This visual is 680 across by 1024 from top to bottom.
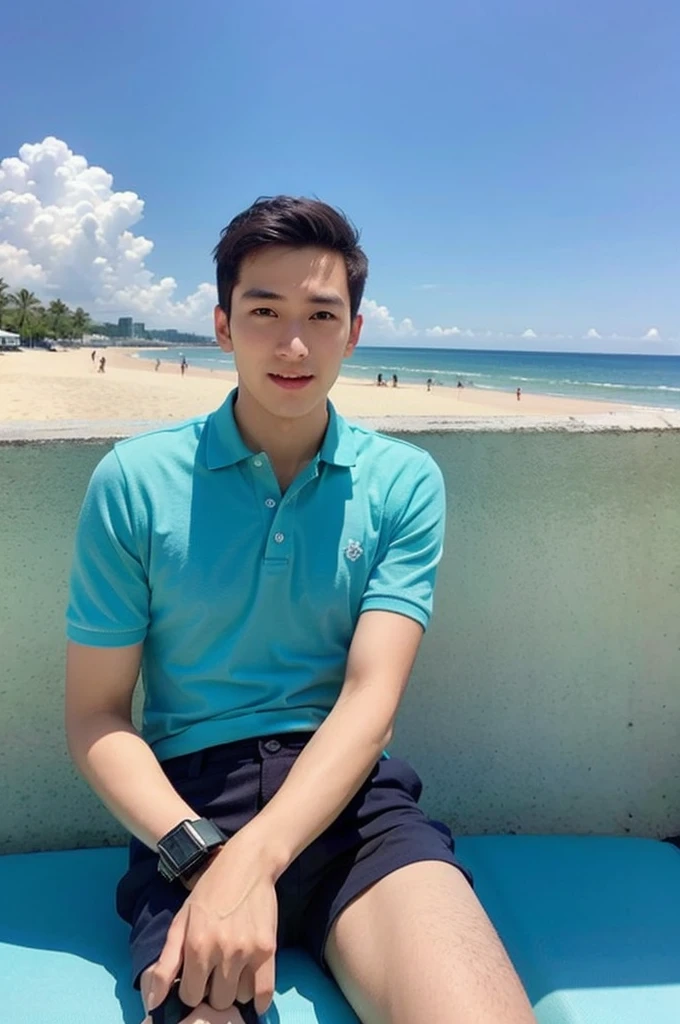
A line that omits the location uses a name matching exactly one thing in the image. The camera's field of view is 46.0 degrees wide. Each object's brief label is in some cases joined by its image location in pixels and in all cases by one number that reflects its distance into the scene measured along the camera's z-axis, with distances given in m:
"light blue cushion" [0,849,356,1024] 1.48
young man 1.49
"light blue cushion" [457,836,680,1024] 1.65
